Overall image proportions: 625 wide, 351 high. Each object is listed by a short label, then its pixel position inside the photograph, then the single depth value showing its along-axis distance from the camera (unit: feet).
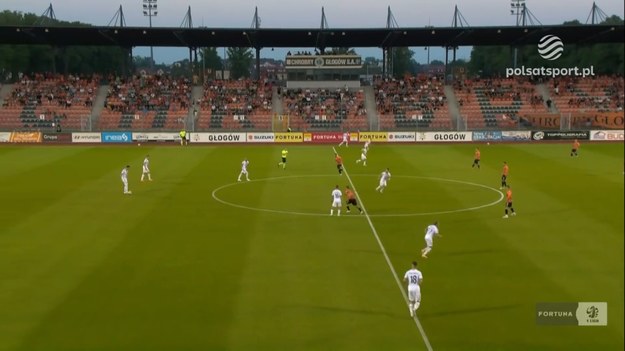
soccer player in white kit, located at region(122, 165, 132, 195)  105.91
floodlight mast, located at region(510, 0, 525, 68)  205.51
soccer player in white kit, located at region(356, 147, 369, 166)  144.75
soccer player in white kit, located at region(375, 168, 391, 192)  106.63
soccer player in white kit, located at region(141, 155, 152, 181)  119.75
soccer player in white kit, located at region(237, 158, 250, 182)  121.75
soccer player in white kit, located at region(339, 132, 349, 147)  195.62
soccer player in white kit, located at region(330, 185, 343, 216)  87.76
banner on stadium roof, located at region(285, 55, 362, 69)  254.47
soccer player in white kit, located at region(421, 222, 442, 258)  67.05
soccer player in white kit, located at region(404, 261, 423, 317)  49.49
